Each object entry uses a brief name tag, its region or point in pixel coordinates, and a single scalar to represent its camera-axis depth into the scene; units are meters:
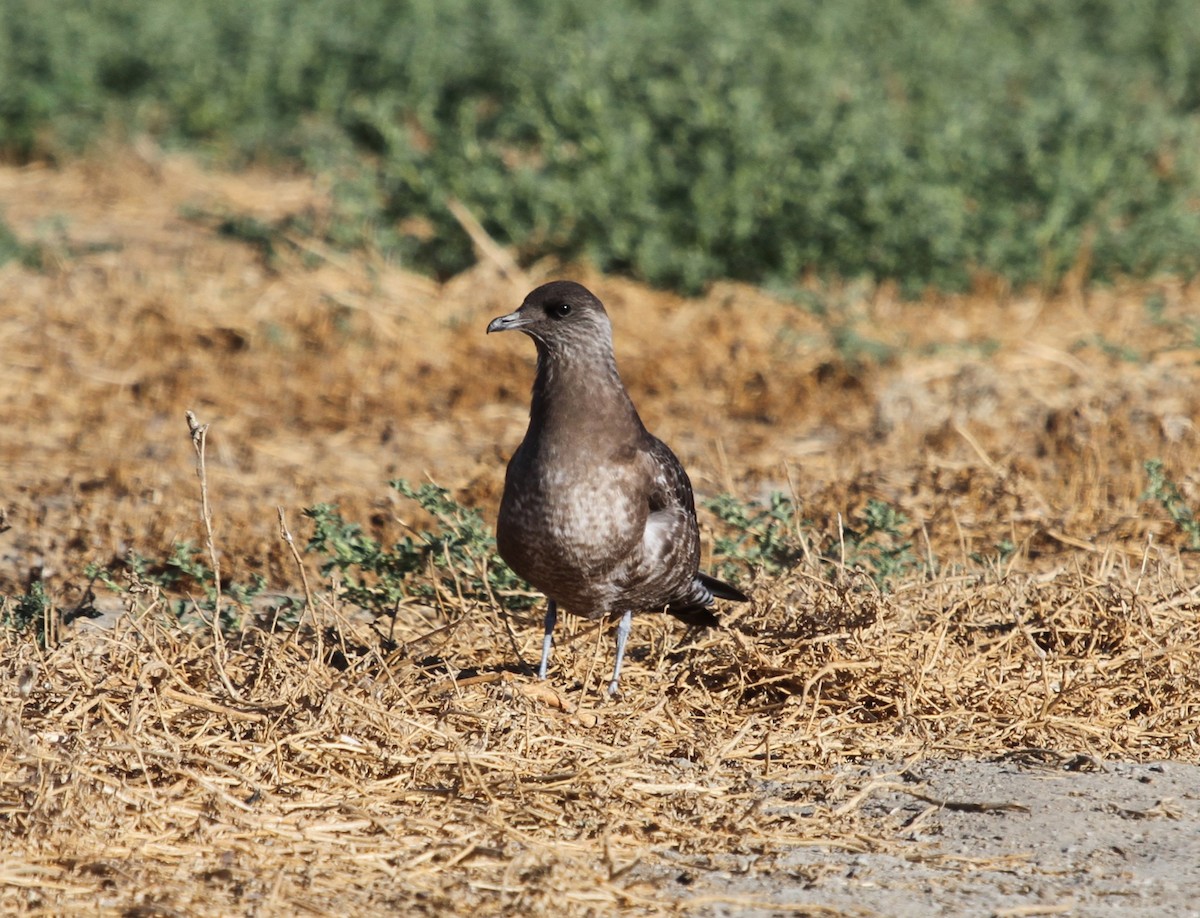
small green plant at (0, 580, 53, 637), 11.52
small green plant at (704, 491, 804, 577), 13.28
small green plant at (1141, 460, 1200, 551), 13.84
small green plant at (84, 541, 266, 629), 11.96
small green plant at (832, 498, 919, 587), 13.21
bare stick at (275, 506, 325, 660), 10.71
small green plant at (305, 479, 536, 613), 12.60
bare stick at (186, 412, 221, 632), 10.11
